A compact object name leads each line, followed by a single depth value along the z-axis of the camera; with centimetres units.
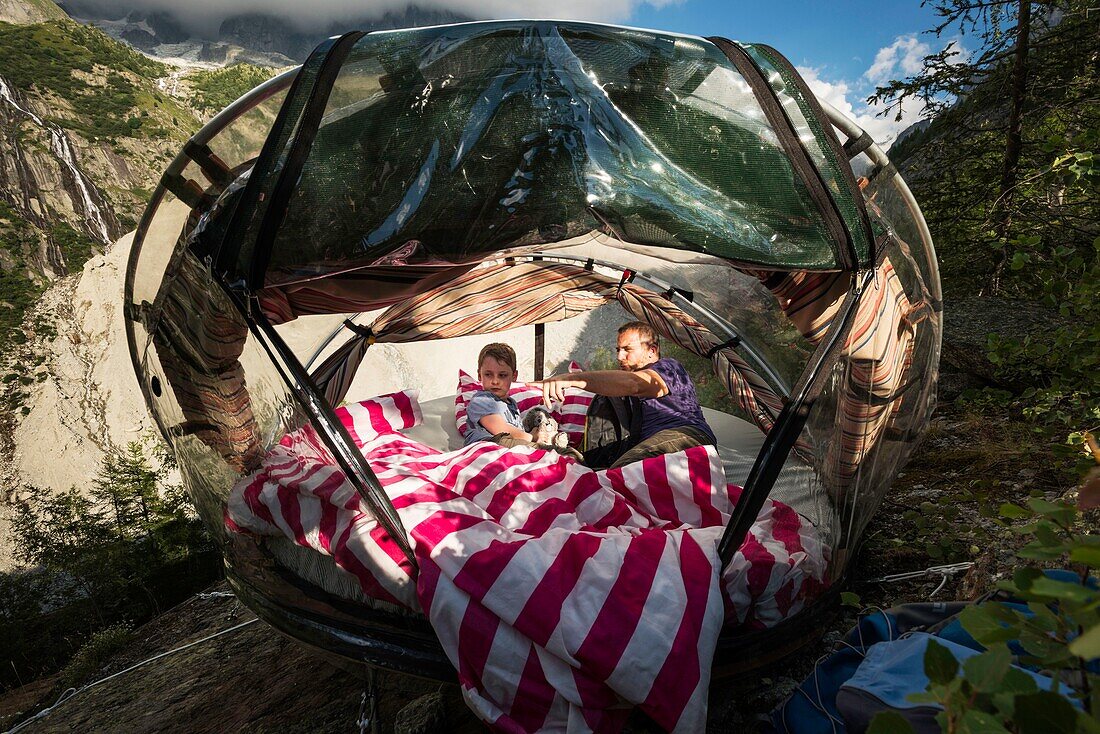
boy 317
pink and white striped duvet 155
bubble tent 162
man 293
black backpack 326
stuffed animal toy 335
